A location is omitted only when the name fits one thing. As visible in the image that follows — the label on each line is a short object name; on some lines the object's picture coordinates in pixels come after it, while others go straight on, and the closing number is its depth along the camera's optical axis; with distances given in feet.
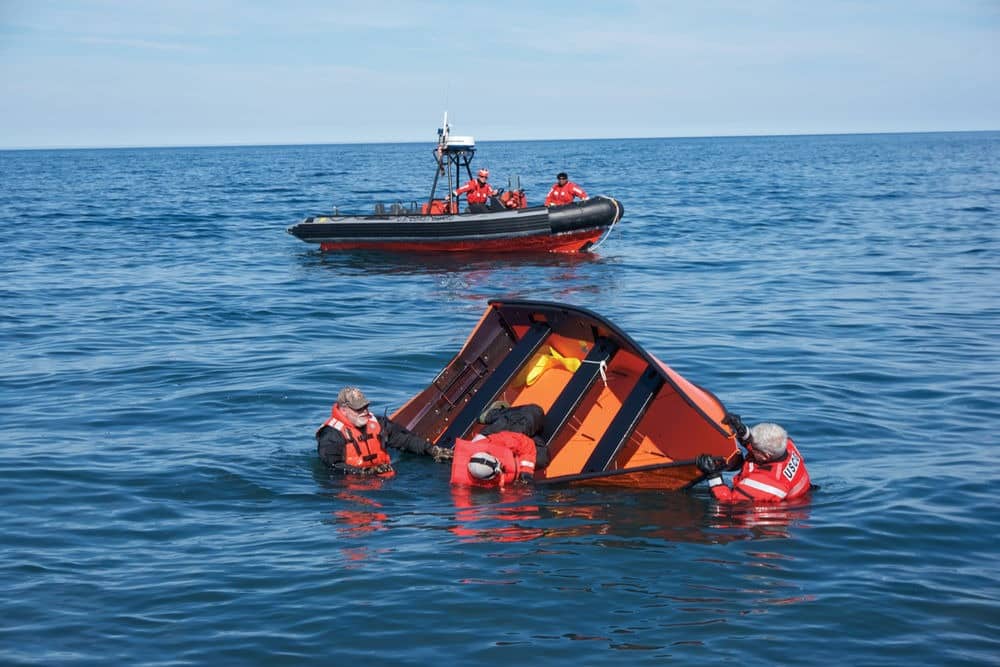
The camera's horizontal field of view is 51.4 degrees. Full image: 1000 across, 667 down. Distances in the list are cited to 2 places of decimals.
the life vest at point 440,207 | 84.38
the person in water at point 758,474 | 27.32
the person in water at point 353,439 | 29.99
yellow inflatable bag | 35.29
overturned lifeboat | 29.37
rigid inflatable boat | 81.66
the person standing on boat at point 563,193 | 84.64
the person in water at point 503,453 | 28.94
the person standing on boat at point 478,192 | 82.12
